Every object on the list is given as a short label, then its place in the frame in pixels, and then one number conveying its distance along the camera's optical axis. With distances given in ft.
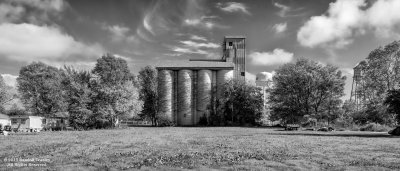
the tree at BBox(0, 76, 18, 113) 186.60
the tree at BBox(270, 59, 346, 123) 186.29
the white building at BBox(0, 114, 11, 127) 157.88
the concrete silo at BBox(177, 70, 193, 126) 243.19
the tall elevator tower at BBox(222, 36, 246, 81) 306.35
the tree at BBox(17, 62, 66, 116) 209.80
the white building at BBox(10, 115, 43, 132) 156.89
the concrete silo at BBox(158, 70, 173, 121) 237.45
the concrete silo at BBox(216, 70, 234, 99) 245.04
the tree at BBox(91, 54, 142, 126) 156.98
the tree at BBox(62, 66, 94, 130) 152.05
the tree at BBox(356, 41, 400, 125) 145.68
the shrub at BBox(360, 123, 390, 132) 137.49
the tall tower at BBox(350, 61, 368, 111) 162.07
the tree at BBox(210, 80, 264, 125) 223.92
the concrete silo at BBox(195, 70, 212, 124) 243.60
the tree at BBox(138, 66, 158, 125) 234.79
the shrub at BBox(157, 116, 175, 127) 222.83
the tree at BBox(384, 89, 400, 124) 96.63
